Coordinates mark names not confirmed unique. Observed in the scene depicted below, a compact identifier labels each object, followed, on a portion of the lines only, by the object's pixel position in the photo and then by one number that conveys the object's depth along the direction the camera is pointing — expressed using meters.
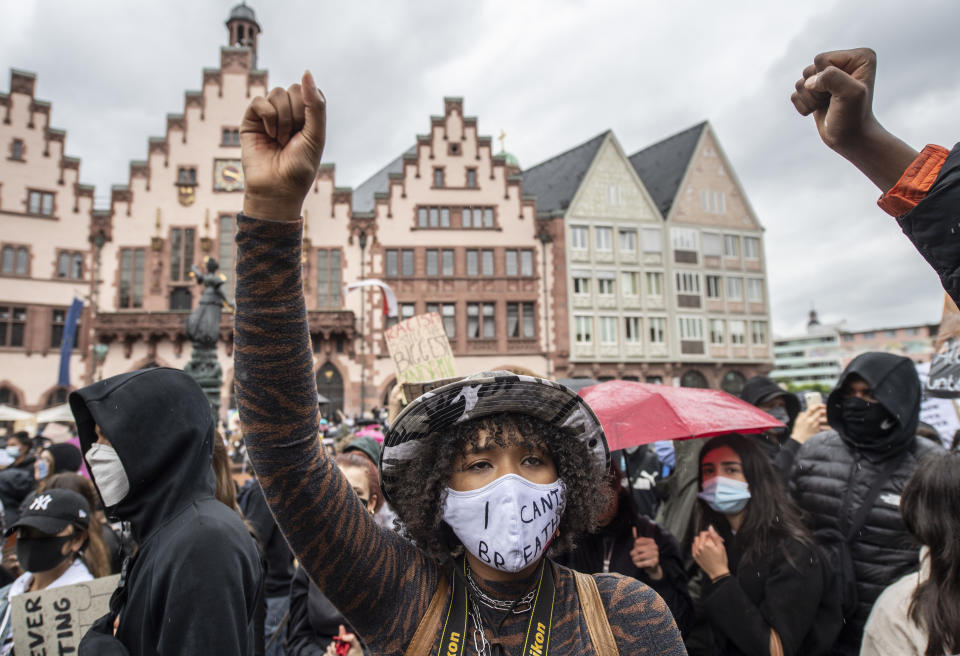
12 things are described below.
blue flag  18.05
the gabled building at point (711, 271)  31.72
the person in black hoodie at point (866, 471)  3.34
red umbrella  3.13
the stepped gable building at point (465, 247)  29.30
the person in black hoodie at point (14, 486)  6.07
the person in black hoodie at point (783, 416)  4.93
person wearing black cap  2.95
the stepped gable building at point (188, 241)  27.44
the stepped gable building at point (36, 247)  26.84
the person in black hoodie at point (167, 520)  1.87
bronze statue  10.90
